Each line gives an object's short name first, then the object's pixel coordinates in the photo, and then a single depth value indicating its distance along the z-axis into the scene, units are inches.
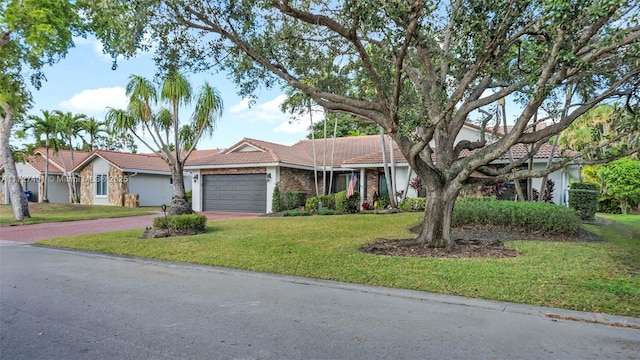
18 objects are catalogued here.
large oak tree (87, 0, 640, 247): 250.5
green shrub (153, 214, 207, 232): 482.6
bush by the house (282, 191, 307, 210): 821.2
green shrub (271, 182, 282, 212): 809.5
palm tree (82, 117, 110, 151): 1360.7
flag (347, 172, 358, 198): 733.9
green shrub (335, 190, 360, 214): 726.5
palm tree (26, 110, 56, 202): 1117.1
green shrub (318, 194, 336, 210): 772.0
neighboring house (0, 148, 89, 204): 1255.5
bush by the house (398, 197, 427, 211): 704.4
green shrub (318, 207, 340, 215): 722.6
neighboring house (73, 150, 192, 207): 1103.6
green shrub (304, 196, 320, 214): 761.9
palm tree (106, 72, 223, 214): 584.7
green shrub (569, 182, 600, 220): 552.4
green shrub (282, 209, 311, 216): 727.3
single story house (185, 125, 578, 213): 823.1
